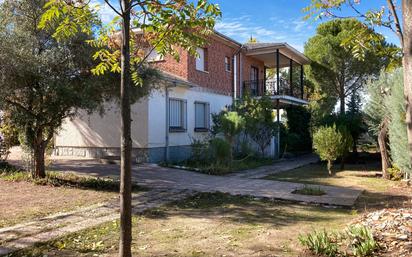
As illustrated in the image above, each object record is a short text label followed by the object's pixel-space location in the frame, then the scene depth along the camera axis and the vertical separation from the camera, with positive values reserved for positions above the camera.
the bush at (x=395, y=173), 12.80 -0.94
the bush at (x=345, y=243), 4.80 -1.22
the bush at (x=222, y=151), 14.94 -0.25
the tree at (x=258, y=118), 17.62 +1.13
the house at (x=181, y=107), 16.00 +1.60
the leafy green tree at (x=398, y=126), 11.16 +0.49
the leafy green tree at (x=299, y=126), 24.75 +1.10
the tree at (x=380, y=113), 13.27 +1.07
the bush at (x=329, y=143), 13.61 +0.03
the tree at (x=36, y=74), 9.20 +1.63
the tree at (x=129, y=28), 3.53 +1.07
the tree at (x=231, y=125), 15.69 +0.73
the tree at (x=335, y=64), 29.03 +5.75
